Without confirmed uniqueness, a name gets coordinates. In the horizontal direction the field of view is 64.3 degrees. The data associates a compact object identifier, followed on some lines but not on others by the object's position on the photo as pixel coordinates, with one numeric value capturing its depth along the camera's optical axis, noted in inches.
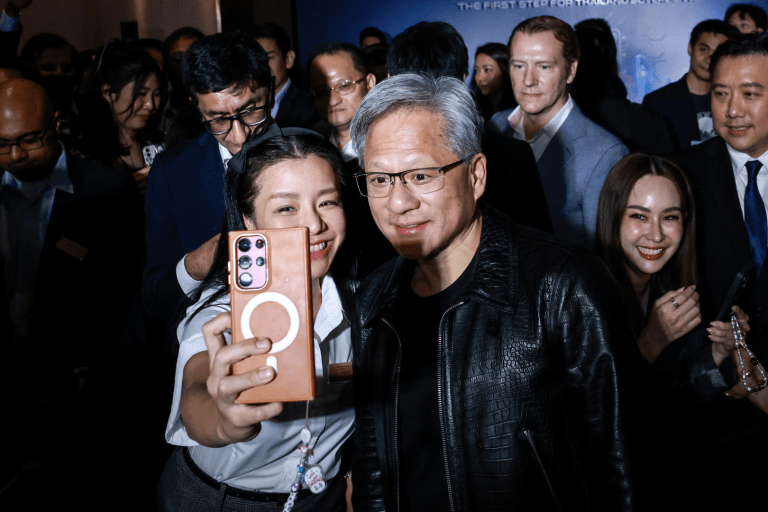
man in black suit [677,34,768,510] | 100.0
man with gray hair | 51.8
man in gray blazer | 112.7
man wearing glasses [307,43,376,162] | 131.5
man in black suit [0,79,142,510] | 115.3
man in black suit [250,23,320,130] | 150.2
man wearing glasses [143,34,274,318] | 93.4
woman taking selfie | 59.7
